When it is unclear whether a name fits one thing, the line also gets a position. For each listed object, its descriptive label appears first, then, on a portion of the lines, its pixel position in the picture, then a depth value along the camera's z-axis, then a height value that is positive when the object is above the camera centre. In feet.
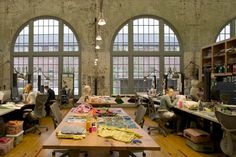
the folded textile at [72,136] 6.53 -1.92
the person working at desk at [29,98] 16.88 -1.74
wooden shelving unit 22.51 +2.51
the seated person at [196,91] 16.16 -1.03
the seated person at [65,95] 28.87 -2.52
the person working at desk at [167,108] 15.55 -2.37
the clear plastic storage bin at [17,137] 13.45 -4.14
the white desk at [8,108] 12.98 -2.18
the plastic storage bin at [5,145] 11.87 -4.09
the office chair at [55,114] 10.50 -1.98
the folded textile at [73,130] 6.72 -1.80
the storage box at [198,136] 12.52 -3.69
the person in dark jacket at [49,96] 22.88 -2.18
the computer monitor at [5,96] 16.21 -1.66
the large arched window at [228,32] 31.61 +7.38
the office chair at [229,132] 8.56 -2.31
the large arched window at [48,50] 30.89 +4.28
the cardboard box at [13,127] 13.67 -3.46
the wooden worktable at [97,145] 5.92 -2.02
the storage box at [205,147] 12.37 -4.28
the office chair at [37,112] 16.05 -2.78
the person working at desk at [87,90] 22.19 -1.43
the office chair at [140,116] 10.13 -1.96
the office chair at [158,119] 15.89 -3.32
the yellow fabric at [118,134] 6.53 -1.93
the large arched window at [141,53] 31.17 +3.91
